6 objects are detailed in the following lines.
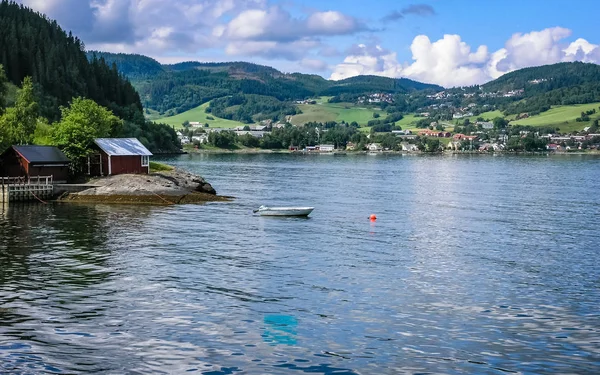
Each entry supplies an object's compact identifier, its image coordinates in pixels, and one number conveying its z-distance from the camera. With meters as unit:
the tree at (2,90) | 122.64
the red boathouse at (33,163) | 88.44
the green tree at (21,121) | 101.42
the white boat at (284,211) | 73.38
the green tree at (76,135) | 94.38
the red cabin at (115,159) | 94.19
